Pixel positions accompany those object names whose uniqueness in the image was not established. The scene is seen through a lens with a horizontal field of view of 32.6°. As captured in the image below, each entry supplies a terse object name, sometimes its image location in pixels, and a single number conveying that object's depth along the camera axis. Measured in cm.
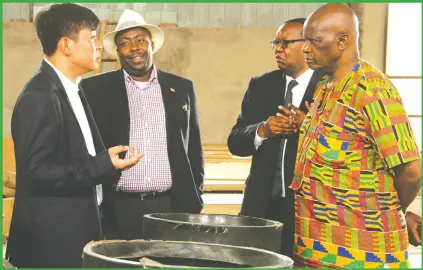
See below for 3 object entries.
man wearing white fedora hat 424
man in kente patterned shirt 260
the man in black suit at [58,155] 292
